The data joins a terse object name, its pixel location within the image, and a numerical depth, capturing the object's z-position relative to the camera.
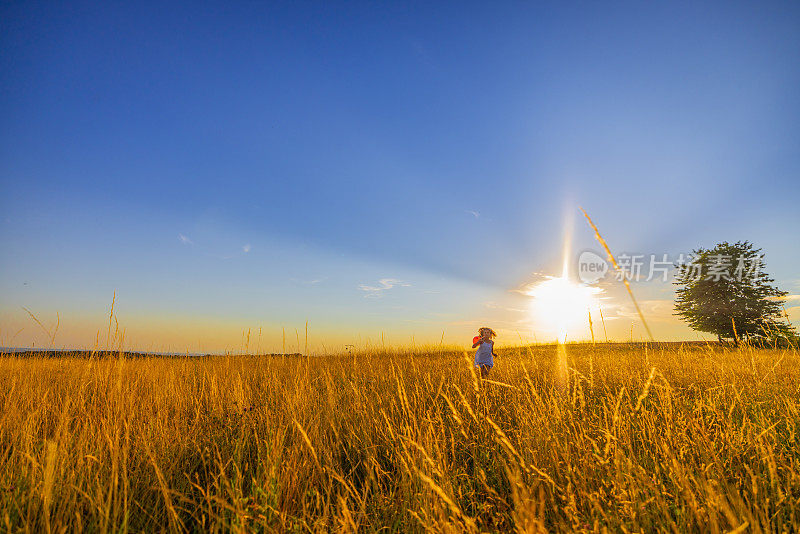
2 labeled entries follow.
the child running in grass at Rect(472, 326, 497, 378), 7.37
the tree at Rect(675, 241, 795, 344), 26.12
